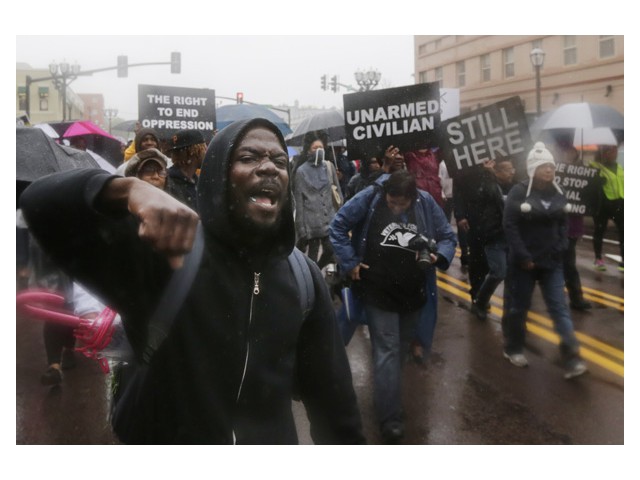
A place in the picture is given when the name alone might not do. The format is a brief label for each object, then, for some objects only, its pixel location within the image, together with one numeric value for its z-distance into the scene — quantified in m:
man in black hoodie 1.49
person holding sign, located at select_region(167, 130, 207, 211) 3.41
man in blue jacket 3.43
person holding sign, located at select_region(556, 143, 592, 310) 5.49
